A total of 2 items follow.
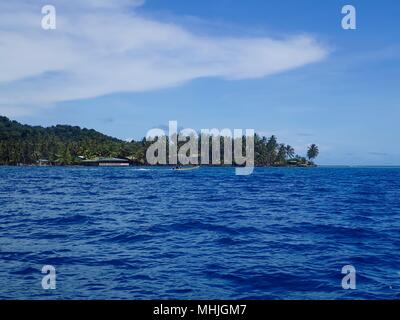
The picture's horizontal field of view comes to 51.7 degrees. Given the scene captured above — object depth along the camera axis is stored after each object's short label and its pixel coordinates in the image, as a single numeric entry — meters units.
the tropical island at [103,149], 195.12
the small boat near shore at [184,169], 163.68
